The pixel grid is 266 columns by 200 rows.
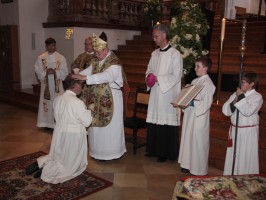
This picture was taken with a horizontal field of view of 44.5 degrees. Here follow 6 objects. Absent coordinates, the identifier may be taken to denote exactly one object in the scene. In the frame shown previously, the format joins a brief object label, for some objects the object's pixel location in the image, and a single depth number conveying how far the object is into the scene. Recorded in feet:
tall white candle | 17.54
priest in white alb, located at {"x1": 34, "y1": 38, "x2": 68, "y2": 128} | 22.65
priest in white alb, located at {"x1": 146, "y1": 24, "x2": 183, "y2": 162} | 15.72
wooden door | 32.89
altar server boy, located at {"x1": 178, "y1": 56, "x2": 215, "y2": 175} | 14.38
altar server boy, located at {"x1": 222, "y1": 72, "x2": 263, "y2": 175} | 12.41
